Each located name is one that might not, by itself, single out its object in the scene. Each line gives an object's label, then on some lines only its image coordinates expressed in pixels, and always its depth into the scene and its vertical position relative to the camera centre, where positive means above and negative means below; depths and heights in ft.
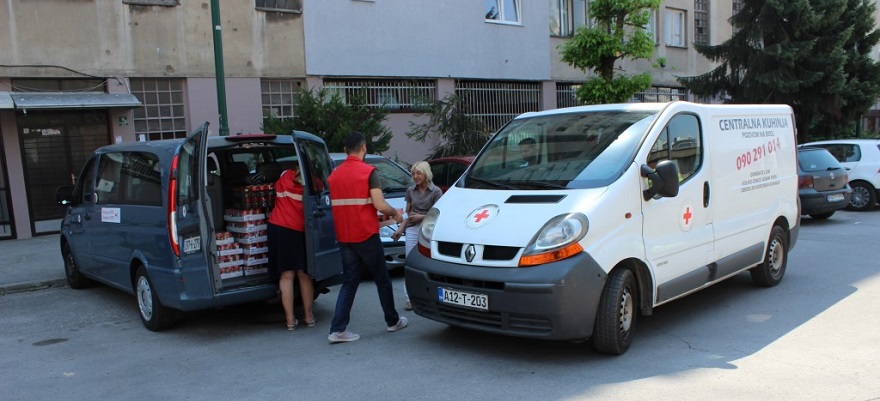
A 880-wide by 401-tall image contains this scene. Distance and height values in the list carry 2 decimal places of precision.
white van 16.06 -2.31
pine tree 63.93 +6.20
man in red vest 18.84 -2.08
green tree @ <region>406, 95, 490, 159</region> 51.98 +0.74
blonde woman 22.21 -1.88
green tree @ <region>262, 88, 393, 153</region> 39.45 +1.37
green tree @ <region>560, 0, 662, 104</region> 46.60 +5.80
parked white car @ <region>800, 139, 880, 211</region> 46.93 -3.02
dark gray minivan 19.29 -2.06
